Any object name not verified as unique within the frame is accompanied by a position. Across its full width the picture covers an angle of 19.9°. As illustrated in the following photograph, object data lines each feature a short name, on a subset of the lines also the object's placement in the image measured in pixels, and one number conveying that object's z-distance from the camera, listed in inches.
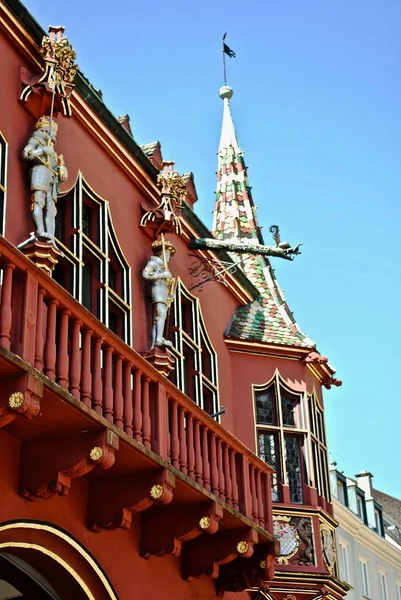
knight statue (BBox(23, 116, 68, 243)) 473.2
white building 1362.0
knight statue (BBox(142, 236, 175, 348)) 568.1
